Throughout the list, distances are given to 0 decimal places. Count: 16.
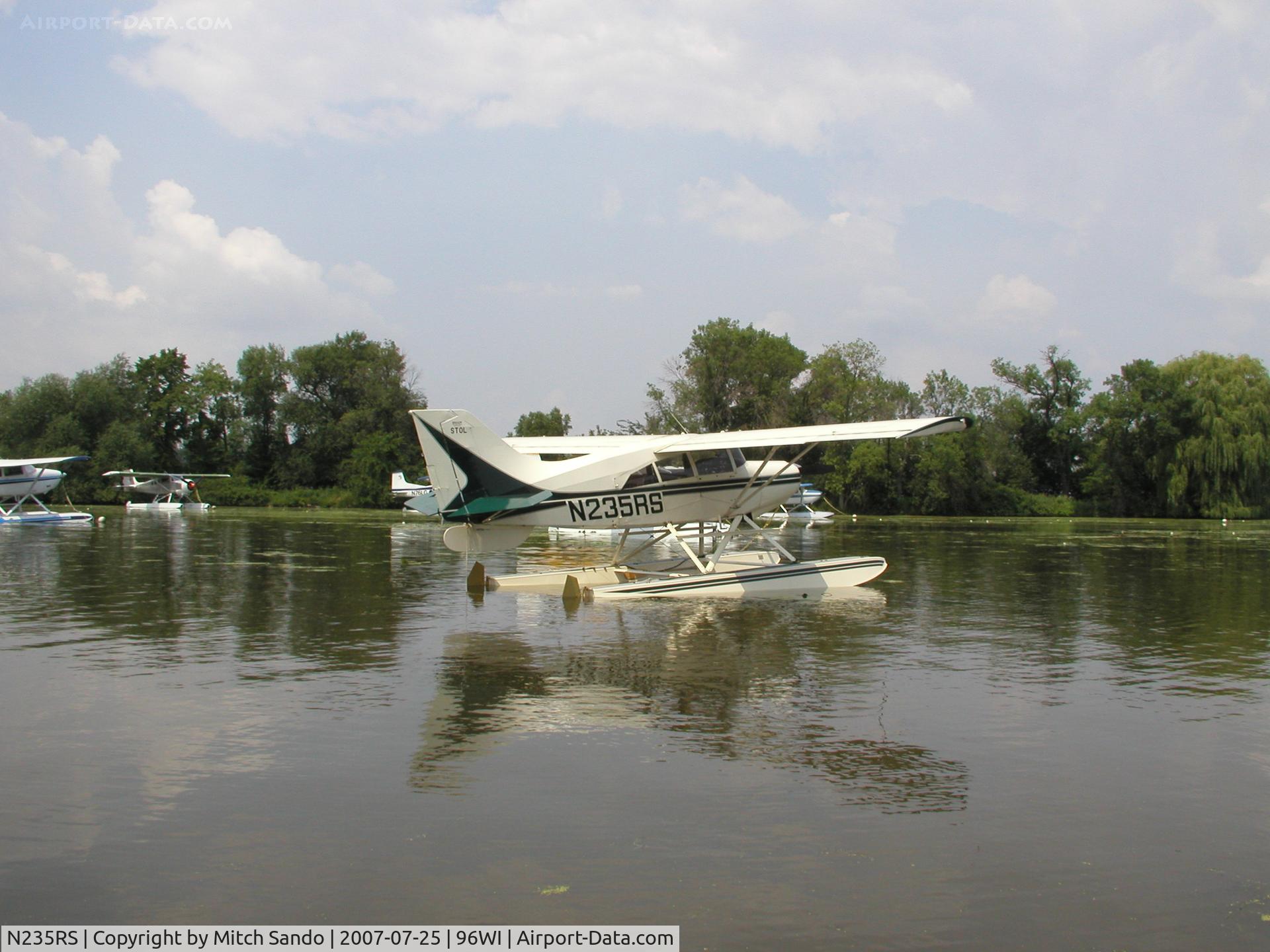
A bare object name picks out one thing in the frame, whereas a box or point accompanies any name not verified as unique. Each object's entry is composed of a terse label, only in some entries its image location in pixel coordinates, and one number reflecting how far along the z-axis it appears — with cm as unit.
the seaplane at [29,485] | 3912
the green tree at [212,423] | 7969
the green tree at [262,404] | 8012
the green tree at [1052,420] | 6378
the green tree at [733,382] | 6644
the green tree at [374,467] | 6744
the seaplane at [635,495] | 1343
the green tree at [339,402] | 7631
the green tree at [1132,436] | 5391
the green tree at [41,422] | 6944
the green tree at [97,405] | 7181
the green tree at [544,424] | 7788
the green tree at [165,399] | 7769
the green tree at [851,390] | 6419
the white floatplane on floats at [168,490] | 5806
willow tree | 4700
